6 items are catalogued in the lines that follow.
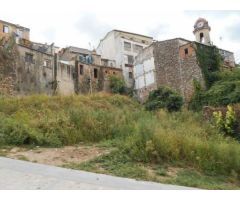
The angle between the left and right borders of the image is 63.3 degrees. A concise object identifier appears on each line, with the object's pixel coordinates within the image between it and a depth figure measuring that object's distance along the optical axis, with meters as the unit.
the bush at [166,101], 14.30
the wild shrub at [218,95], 13.69
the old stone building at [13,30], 21.94
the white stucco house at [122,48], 22.55
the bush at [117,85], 19.05
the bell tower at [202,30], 21.49
